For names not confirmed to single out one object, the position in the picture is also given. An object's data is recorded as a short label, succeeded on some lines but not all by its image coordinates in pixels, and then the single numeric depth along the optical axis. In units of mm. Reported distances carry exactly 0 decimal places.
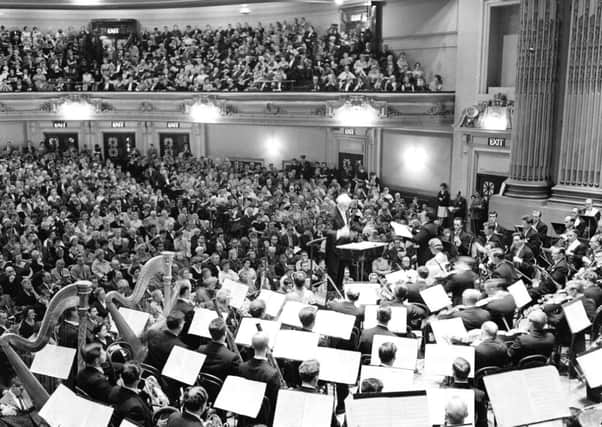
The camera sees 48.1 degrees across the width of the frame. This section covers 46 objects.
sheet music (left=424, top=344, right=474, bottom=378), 6855
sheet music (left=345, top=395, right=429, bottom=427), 5258
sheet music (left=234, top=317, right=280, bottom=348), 7650
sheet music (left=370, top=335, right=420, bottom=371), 6957
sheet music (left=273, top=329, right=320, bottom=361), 6922
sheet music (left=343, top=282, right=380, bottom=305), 9250
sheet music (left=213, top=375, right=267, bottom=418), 6098
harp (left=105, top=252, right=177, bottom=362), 7182
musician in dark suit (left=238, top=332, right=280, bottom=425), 6578
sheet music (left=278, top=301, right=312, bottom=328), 8117
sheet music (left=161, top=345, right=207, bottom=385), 6562
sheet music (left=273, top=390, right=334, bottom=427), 5641
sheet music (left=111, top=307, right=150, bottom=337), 7680
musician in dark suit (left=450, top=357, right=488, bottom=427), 6367
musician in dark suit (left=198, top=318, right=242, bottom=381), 6934
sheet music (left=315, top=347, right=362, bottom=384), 6637
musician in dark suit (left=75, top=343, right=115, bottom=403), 6371
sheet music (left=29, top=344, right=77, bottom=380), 6695
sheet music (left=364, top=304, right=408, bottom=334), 8034
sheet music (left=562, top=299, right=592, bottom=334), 7922
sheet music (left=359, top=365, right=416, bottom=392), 6352
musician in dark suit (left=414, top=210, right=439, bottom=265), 13531
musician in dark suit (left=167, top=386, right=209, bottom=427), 5508
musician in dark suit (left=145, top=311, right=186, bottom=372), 7246
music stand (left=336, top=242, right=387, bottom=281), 11131
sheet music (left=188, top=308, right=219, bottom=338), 7727
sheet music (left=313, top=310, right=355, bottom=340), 7602
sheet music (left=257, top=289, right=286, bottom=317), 8688
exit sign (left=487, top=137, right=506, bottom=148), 19422
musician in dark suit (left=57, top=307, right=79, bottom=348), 7621
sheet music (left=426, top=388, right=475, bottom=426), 5910
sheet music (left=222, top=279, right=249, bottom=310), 9082
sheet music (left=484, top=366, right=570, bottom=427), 5754
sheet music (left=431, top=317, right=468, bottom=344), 7828
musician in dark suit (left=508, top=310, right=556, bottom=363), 7484
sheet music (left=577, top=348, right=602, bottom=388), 6512
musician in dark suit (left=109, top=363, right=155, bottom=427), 5973
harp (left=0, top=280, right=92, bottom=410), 6238
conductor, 12414
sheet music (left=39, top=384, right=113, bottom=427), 5578
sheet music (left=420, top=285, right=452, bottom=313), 8711
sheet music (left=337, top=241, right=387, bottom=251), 10972
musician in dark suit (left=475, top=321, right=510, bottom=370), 7340
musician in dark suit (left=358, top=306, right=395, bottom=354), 7535
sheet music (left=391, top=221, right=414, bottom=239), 11602
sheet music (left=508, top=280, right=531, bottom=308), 8961
